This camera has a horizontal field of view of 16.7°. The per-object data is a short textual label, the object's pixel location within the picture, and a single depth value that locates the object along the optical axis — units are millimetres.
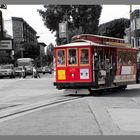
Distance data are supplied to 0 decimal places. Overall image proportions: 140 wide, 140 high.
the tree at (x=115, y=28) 103188
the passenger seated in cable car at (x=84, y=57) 23047
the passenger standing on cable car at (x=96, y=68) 23000
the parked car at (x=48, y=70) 84175
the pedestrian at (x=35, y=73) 51406
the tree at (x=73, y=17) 77312
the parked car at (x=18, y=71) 61284
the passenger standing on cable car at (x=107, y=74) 24203
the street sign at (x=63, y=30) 57838
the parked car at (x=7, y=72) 56250
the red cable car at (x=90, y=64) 22984
